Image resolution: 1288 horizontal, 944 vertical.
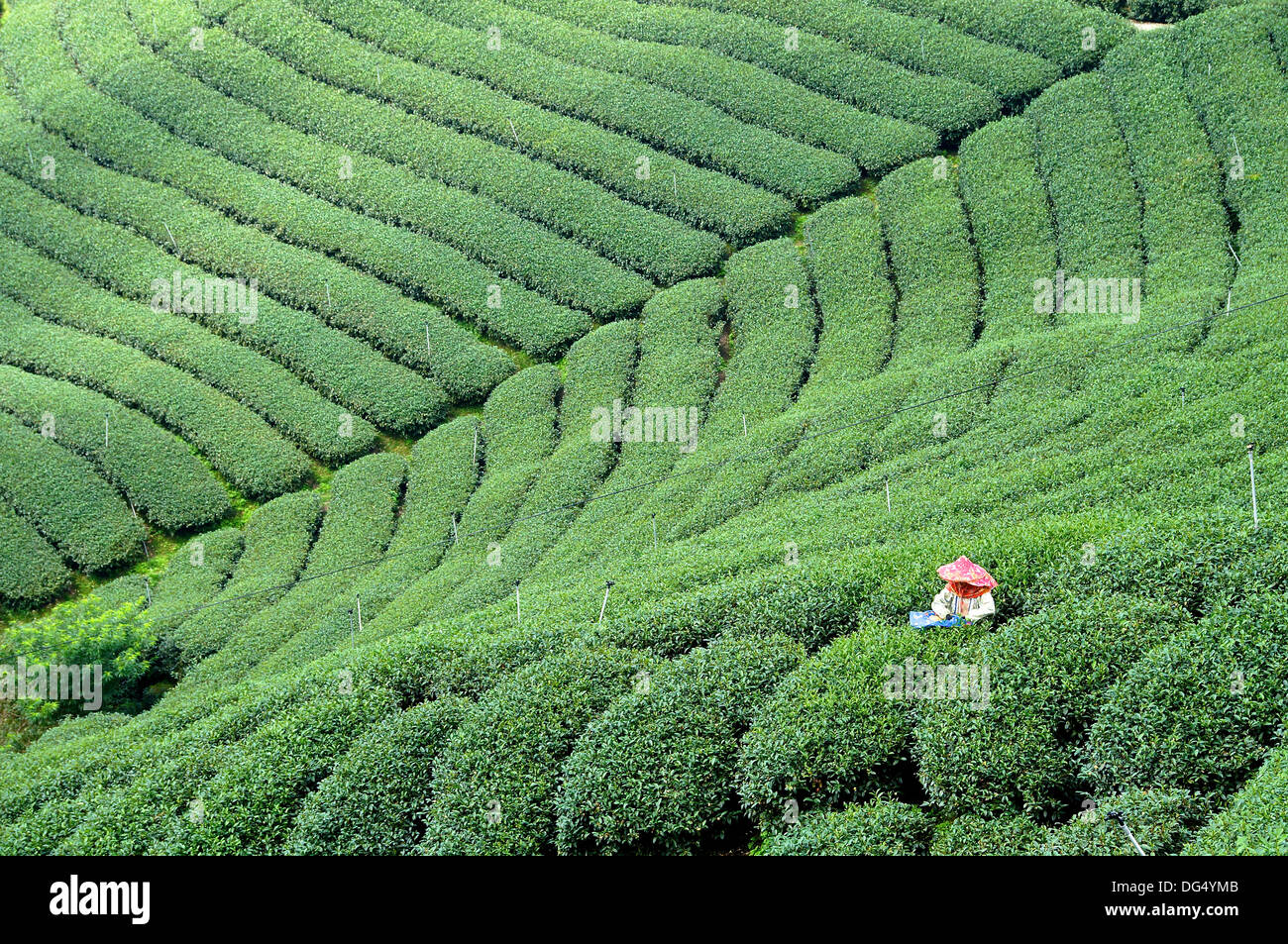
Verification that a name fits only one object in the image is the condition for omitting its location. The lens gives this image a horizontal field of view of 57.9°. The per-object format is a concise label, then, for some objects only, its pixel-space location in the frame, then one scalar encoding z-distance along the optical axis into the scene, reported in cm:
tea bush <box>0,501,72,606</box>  4750
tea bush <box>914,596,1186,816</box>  1998
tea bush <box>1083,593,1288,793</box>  1928
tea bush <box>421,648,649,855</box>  2194
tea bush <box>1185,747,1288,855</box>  1664
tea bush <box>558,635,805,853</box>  2128
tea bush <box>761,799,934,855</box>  1928
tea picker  2223
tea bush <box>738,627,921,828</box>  2084
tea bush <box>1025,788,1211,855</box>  1802
